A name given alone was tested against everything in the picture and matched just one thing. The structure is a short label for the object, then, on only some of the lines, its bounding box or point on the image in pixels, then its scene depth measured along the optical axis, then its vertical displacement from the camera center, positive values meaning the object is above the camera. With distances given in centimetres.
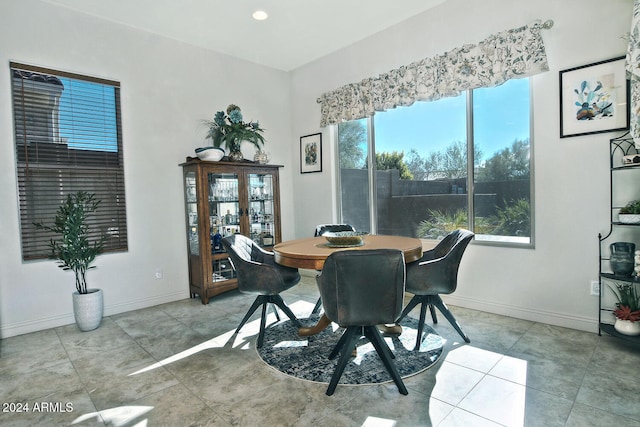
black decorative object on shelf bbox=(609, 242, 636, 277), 242 -49
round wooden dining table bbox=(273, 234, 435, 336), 230 -38
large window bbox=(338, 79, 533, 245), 312 +29
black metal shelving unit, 247 -29
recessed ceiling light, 342 +188
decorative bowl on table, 256 -32
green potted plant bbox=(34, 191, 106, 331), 299 -40
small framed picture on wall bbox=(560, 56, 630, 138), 252 +70
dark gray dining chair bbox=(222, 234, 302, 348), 260 -63
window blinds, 307 +56
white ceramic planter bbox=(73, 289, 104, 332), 305 -93
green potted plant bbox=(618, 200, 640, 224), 233 -17
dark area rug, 218 -112
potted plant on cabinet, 421 +87
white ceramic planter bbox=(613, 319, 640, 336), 235 -97
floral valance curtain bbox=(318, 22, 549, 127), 286 +118
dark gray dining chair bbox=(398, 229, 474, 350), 247 -62
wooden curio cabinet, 380 -13
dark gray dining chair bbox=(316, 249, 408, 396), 186 -52
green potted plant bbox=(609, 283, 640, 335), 236 -86
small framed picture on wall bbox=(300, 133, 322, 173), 478 +66
